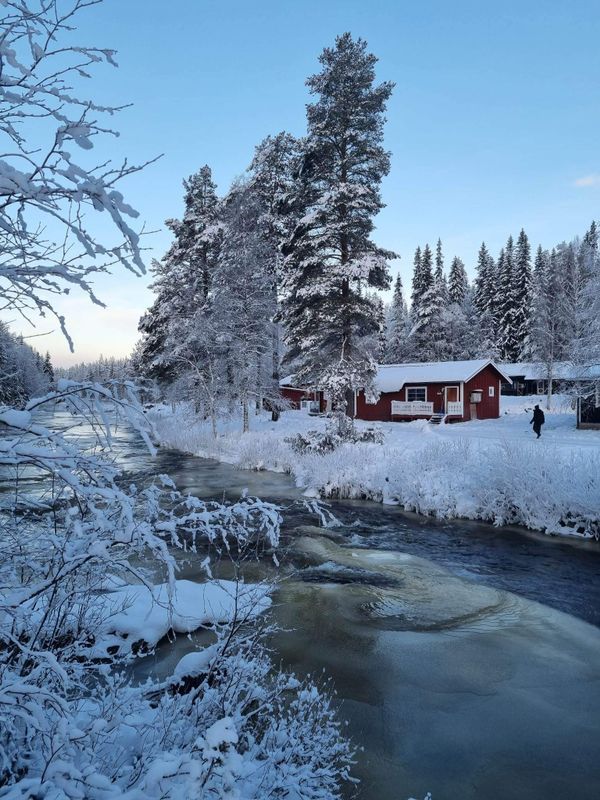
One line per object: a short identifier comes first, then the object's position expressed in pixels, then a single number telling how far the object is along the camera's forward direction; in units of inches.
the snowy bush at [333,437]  748.0
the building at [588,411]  1062.6
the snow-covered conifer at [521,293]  2208.4
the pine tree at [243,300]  1012.5
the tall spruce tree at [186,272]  1161.4
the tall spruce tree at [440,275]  1962.5
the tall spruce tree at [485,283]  2349.0
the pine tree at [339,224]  807.1
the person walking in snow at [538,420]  927.0
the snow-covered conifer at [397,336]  2269.9
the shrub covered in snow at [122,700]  77.9
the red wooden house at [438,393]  1330.0
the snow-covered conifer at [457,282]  2288.4
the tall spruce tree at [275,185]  1195.3
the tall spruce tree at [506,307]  2236.7
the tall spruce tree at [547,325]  1486.2
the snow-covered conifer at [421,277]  2005.4
